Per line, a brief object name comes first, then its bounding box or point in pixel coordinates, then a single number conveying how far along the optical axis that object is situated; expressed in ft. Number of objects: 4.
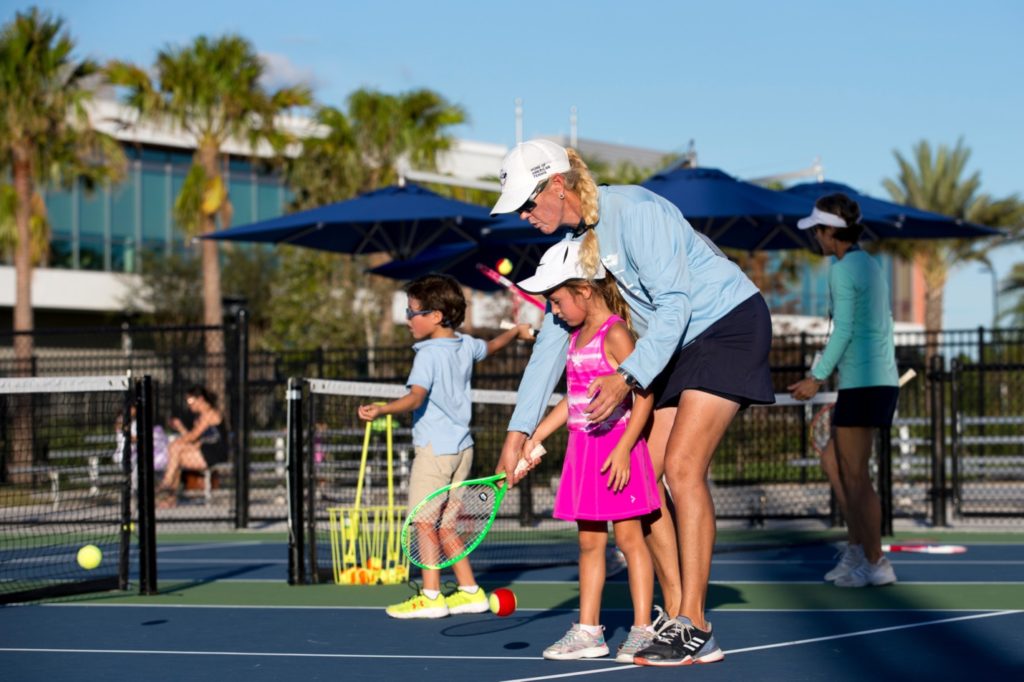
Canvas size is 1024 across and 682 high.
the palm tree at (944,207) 125.80
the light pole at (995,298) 132.13
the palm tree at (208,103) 87.35
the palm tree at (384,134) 96.84
